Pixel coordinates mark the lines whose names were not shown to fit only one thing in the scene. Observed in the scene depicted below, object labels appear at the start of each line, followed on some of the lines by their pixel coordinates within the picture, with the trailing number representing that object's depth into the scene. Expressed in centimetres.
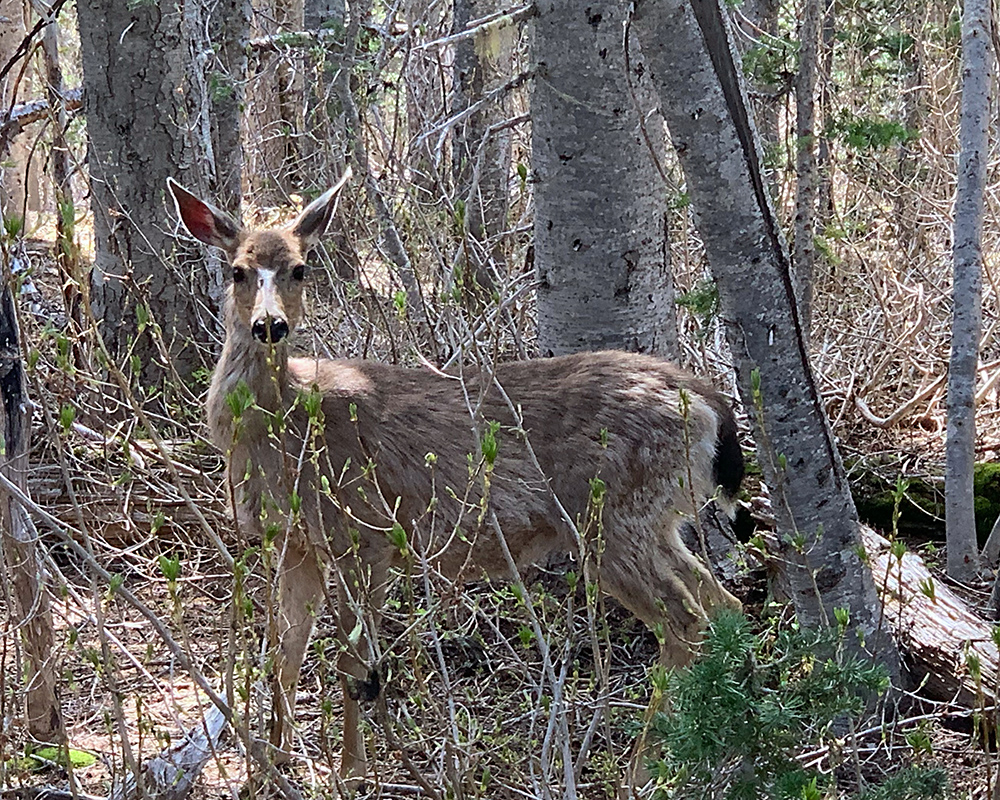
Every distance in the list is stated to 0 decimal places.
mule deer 505
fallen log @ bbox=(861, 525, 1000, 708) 488
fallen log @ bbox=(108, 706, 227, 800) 398
